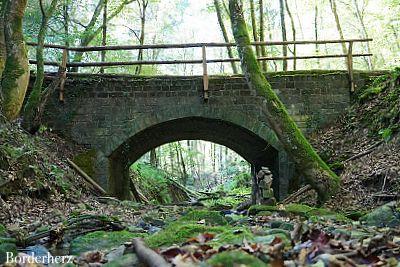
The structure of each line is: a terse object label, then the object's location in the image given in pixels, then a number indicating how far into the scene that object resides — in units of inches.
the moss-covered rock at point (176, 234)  127.3
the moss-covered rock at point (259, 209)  253.8
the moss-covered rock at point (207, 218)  190.3
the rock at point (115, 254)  108.4
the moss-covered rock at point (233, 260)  70.2
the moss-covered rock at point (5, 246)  121.1
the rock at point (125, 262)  86.4
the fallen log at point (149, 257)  77.2
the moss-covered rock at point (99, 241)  141.6
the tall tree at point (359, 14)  794.9
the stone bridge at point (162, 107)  429.7
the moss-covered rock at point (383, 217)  176.3
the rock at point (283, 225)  155.6
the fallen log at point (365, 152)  334.9
